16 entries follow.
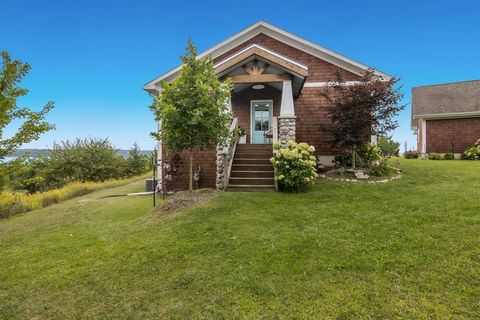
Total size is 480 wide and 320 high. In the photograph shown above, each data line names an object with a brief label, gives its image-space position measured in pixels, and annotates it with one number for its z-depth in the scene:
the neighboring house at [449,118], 17.80
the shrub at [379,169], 10.20
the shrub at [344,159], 11.23
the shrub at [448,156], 17.51
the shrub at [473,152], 16.41
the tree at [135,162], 23.20
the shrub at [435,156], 17.78
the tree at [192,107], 7.26
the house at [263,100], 9.41
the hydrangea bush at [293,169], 8.40
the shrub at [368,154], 11.12
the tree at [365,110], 9.70
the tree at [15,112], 8.76
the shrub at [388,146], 24.27
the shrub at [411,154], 20.84
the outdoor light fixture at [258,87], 12.36
